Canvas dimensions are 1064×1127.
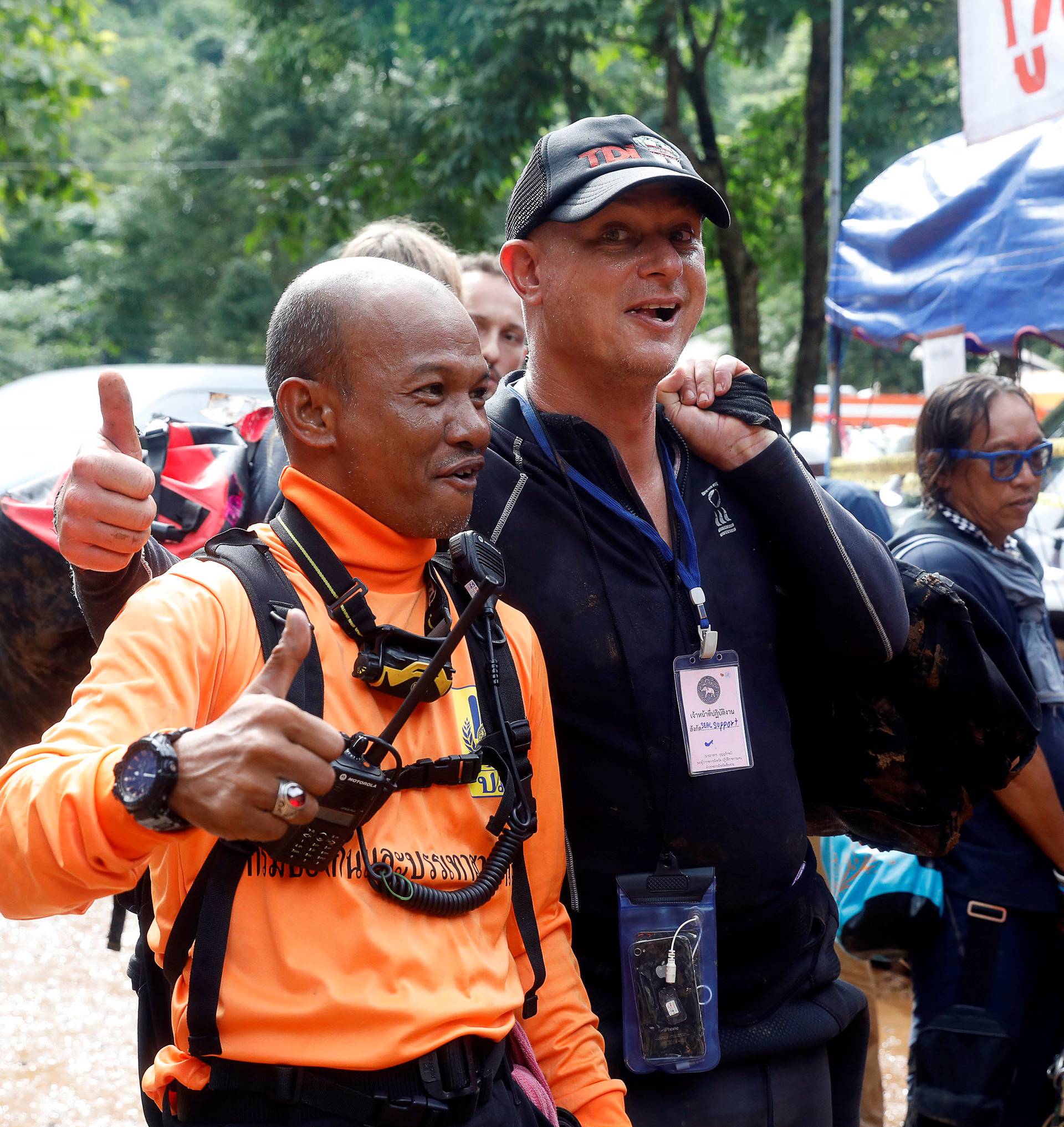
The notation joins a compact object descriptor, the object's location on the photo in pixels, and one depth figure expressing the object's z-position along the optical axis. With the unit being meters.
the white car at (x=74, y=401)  7.91
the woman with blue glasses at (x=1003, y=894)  3.43
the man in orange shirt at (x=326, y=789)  1.43
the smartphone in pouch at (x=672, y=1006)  2.16
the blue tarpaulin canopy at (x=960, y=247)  6.15
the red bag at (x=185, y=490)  2.86
